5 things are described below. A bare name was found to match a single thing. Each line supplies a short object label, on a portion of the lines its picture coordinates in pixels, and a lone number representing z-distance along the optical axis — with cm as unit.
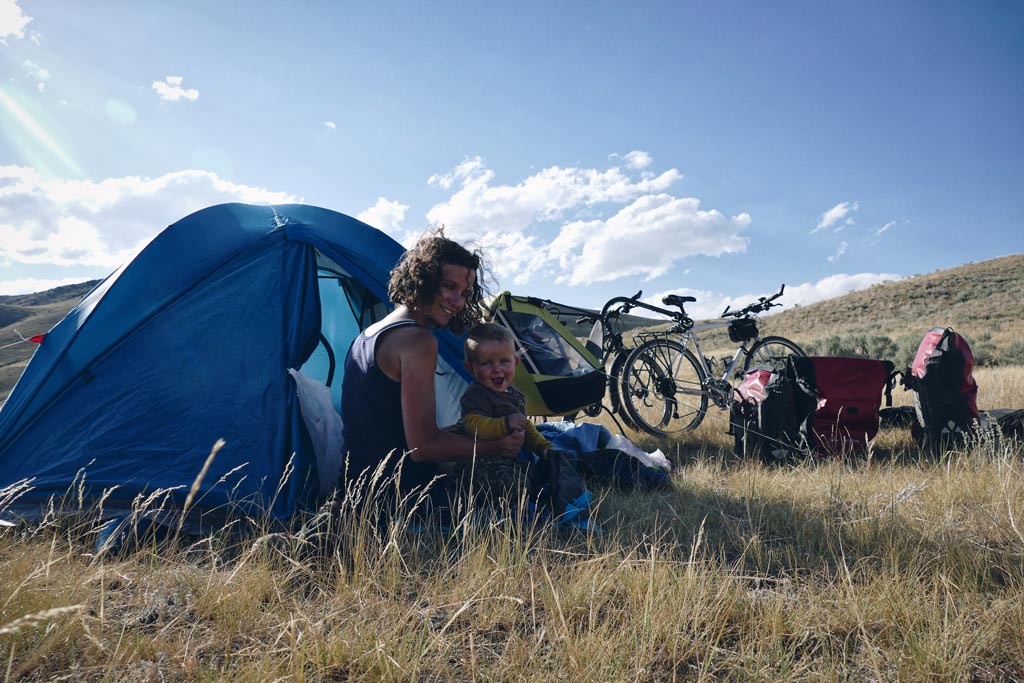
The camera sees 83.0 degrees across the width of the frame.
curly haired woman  293
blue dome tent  335
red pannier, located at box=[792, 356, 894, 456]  483
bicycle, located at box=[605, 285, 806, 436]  651
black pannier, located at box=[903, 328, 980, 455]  452
